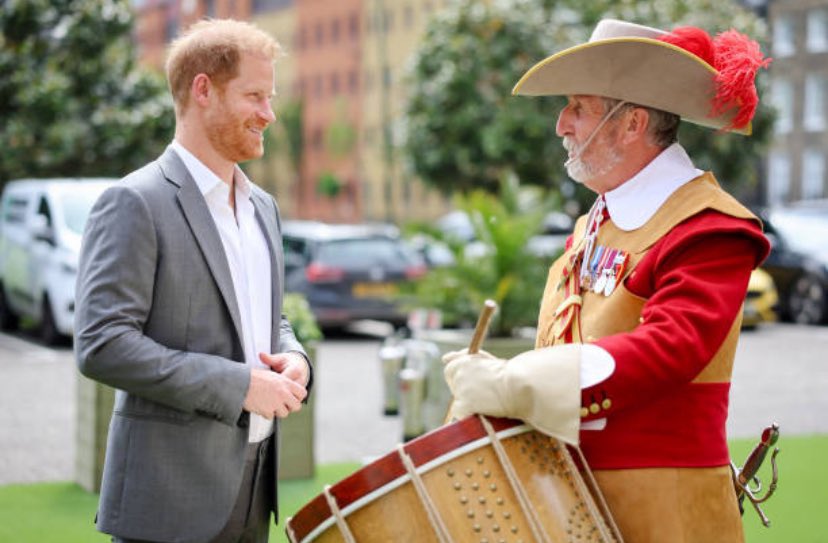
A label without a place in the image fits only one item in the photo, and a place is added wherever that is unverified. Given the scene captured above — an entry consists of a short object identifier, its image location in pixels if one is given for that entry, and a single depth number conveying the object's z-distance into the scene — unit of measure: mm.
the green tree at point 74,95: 21312
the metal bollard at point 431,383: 8023
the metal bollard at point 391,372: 8398
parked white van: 13438
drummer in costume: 2559
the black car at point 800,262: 17844
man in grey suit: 2709
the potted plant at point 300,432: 7152
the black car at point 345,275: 16031
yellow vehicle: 17125
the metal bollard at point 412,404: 7973
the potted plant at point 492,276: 8375
